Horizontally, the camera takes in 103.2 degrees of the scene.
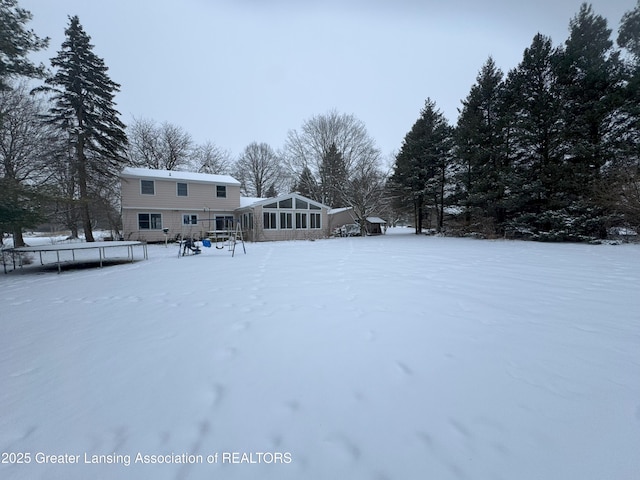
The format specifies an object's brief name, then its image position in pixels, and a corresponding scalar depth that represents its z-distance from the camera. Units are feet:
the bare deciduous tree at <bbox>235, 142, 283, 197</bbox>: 107.14
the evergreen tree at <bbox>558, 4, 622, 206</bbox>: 42.69
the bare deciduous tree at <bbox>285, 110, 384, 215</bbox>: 88.12
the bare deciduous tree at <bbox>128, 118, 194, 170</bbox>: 80.89
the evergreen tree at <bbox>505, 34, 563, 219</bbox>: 48.29
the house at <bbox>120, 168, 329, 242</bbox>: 58.18
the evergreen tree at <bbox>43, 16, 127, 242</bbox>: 50.06
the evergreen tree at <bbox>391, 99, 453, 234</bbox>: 72.02
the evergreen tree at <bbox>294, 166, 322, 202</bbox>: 93.86
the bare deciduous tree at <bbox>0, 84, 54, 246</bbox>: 44.82
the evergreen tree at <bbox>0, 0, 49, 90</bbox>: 21.76
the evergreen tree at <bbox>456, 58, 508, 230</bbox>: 56.24
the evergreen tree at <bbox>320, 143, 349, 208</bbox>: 86.91
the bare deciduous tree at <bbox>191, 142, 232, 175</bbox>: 93.76
